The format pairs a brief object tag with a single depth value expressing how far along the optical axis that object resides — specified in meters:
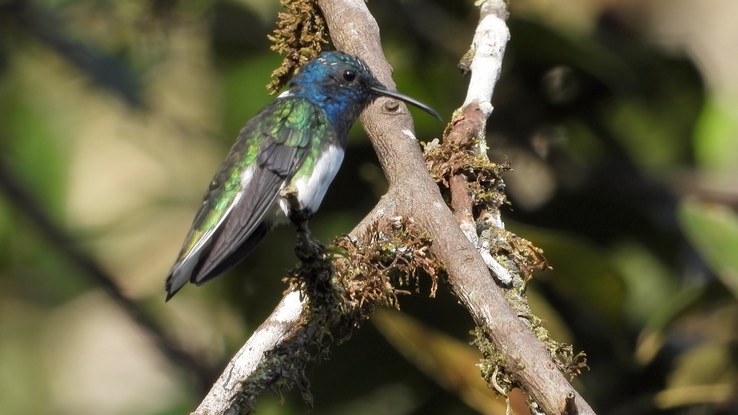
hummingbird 7.07
